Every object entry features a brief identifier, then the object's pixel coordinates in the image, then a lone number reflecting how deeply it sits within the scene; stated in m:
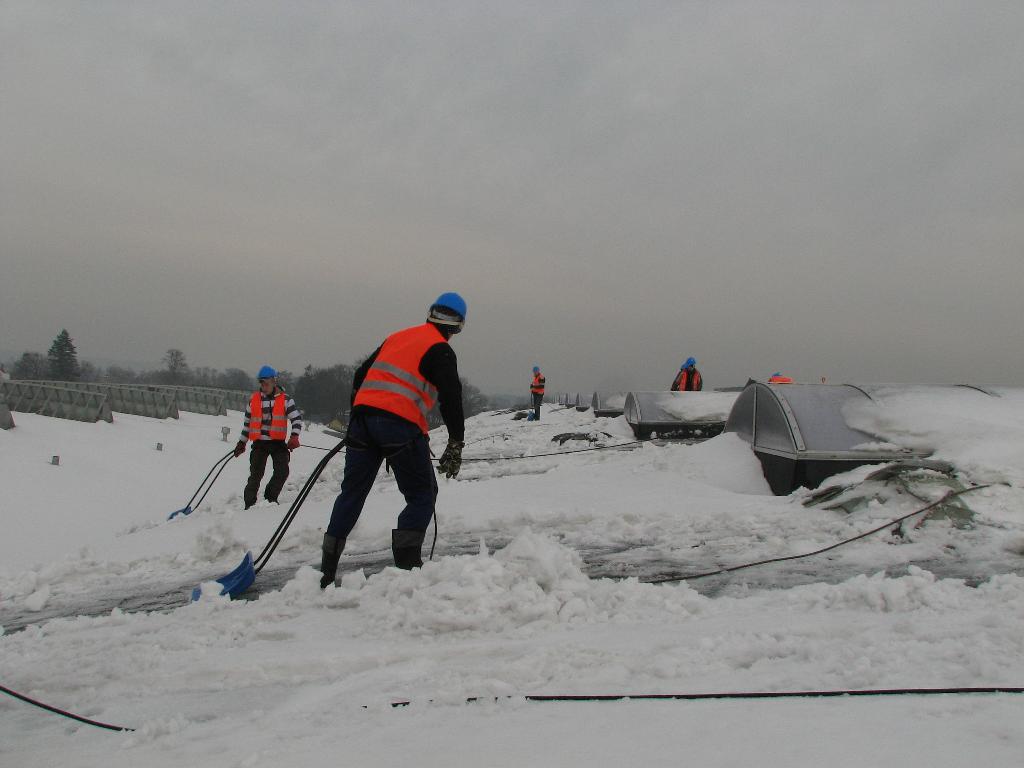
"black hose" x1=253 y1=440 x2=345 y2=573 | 4.25
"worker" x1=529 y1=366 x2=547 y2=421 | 23.77
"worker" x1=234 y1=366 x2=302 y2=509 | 8.43
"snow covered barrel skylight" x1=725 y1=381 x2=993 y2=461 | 6.43
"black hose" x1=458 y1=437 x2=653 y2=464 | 10.52
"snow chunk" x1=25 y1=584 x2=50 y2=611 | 4.36
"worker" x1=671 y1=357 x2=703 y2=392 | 15.85
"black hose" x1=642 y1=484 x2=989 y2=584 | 4.00
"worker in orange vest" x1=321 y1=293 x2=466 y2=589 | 3.94
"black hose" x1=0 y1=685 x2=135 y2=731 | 2.21
